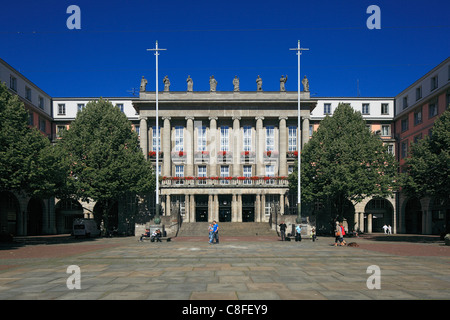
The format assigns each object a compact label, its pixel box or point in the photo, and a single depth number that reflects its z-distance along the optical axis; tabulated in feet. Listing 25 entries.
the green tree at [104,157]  149.69
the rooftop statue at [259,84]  214.69
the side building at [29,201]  176.14
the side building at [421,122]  172.24
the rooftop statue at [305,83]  213.05
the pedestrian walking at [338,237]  102.79
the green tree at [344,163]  154.92
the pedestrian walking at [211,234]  107.76
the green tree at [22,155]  103.19
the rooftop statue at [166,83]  214.07
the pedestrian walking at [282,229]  122.42
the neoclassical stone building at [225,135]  209.56
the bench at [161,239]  123.01
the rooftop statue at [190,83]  213.66
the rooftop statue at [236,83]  214.07
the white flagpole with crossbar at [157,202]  122.62
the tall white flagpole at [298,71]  123.60
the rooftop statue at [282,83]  213.36
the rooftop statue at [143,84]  212.02
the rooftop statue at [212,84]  214.48
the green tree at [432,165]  110.83
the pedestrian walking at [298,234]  119.31
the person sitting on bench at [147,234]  129.00
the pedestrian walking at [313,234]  120.78
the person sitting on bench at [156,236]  119.34
